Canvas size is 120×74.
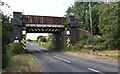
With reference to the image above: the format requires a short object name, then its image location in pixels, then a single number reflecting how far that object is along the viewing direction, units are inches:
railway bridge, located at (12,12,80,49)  1493.6
